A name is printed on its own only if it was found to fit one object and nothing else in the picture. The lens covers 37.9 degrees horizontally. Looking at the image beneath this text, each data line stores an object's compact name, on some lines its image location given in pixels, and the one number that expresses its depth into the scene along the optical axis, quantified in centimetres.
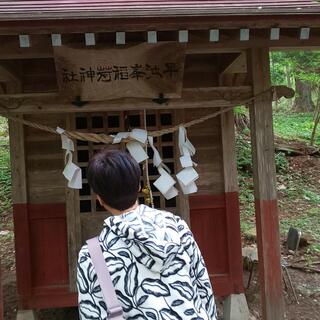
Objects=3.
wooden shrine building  334
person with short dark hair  168
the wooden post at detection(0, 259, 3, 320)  375
